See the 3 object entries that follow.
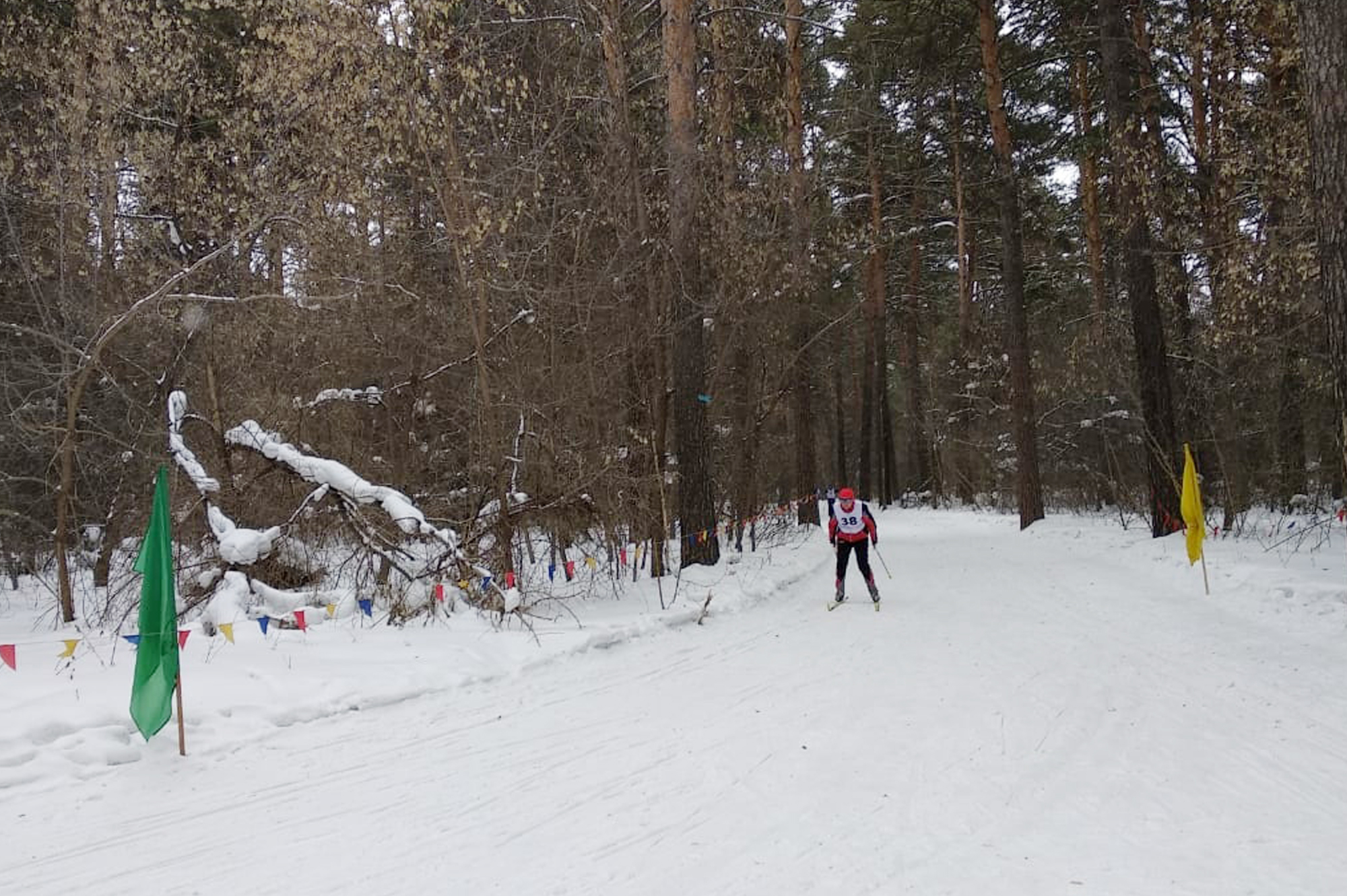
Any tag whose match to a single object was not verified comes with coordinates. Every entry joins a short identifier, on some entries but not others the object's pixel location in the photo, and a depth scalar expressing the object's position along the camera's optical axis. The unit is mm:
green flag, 5328
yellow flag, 10609
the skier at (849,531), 11312
